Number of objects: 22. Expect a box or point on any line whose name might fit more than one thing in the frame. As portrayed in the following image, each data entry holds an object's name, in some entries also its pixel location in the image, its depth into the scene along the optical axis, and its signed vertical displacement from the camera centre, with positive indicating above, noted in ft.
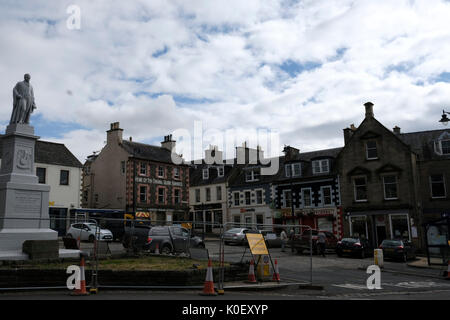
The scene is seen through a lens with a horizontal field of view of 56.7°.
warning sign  43.75 -1.79
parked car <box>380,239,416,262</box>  90.38 -5.76
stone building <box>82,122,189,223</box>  159.63 +19.45
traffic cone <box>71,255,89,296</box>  34.55 -4.70
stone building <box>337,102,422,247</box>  122.31 +12.05
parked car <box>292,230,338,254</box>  88.48 -3.55
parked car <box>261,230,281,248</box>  90.13 -3.16
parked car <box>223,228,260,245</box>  108.88 -2.45
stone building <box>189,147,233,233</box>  178.29 +16.73
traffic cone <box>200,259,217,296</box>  38.11 -5.13
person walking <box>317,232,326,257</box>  93.61 -4.05
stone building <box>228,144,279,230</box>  160.25 +14.31
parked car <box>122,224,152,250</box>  65.88 -1.59
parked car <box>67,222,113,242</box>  92.08 -0.36
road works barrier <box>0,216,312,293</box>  35.65 -4.41
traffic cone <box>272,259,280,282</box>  47.62 -5.67
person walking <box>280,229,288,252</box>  93.54 -2.93
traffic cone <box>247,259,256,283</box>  46.44 -5.36
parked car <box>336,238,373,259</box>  94.89 -5.17
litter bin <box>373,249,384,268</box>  76.48 -6.07
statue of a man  51.75 +16.06
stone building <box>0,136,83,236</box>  131.34 +18.01
